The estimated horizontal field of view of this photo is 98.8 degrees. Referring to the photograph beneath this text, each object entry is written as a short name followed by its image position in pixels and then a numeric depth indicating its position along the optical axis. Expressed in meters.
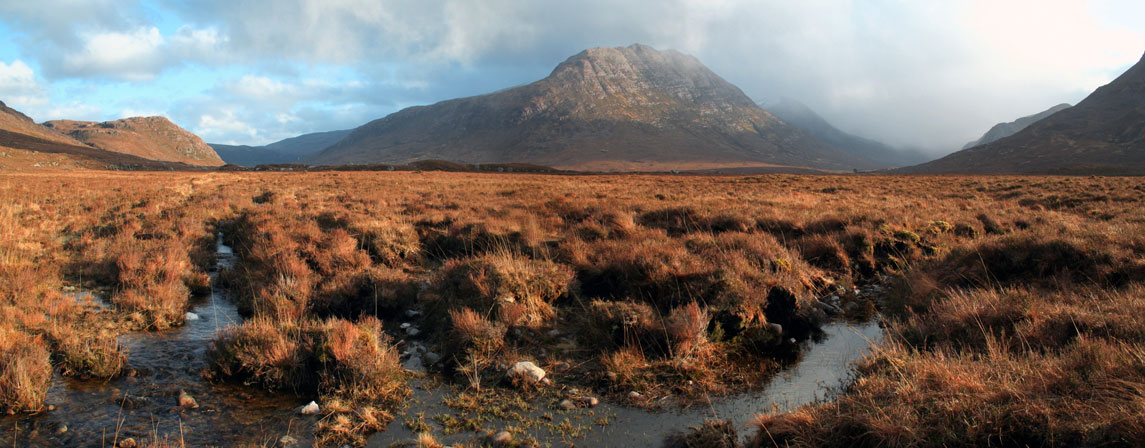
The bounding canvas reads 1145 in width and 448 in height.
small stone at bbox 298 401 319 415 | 4.95
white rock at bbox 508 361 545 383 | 5.59
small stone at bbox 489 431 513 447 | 4.45
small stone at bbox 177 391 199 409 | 5.04
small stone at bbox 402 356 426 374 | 6.09
